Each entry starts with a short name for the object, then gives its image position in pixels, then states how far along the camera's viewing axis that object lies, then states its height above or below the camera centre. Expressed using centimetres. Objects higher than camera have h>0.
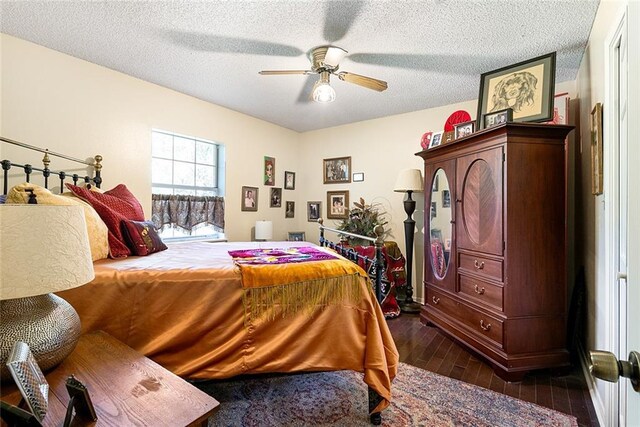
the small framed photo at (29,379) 65 -38
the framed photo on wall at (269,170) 432 +65
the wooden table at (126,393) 79 -53
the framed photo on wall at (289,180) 466 +54
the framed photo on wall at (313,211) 472 +7
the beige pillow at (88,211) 152 +2
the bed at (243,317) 148 -53
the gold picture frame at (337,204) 443 +17
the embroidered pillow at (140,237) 199 -16
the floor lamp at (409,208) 347 +9
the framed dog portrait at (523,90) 221 +100
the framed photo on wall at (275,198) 443 +26
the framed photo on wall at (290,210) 471 +8
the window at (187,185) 328 +34
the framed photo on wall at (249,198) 404 +22
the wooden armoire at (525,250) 209 -24
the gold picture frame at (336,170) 443 +68
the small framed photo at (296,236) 455 -32
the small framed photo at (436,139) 328 +85
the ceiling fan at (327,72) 224 +111
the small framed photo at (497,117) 224 +78
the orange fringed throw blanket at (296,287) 157 -39
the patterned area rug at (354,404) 163 -111
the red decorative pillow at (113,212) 190 +1
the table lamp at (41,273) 74 -16
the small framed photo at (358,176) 429 +56
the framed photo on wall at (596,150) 168 +39
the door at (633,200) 52 +3
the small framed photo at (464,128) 276 +83
